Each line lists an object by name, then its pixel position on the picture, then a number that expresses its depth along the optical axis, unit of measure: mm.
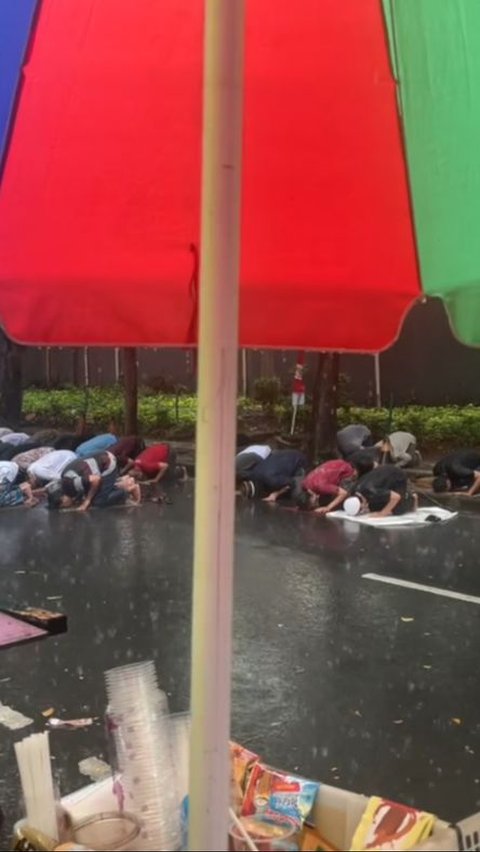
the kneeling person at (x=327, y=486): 11922
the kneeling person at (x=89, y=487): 12391
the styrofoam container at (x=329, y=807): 2758
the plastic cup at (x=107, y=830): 2541
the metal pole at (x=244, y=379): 21181
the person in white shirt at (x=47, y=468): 13153
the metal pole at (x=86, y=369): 24741
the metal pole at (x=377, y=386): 19047
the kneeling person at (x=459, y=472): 12789
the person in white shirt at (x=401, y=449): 13750
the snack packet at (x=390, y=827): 2500
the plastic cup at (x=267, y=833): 2399
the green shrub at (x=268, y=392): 19562
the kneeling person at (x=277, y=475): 12625
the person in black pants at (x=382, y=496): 11391
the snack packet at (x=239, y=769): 2830
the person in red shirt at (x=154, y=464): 13852
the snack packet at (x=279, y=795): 2805
